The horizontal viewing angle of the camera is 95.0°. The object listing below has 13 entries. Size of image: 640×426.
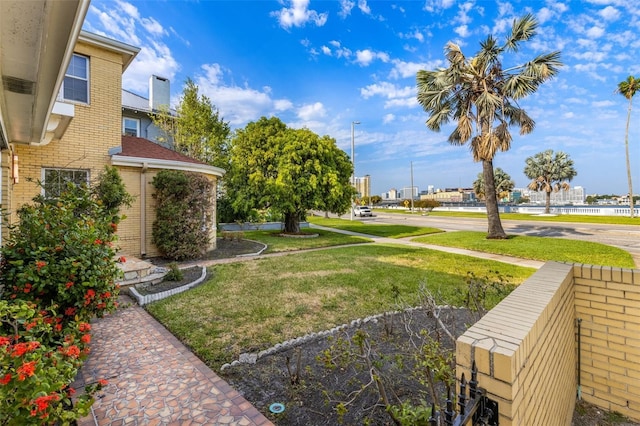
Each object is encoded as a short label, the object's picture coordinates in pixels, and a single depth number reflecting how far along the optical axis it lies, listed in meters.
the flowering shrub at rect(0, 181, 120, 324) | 3.52
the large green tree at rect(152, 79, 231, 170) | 21.05
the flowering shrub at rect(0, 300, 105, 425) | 1.60
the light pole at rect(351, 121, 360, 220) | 30.53
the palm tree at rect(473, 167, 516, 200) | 44.81
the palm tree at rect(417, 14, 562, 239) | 13.89
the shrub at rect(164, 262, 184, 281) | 7.54
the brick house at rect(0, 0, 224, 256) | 2.68
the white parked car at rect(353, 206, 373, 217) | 39.31
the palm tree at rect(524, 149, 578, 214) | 36.51
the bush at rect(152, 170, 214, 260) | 10.04
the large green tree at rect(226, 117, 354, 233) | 16.27
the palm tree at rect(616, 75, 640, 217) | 25.03
